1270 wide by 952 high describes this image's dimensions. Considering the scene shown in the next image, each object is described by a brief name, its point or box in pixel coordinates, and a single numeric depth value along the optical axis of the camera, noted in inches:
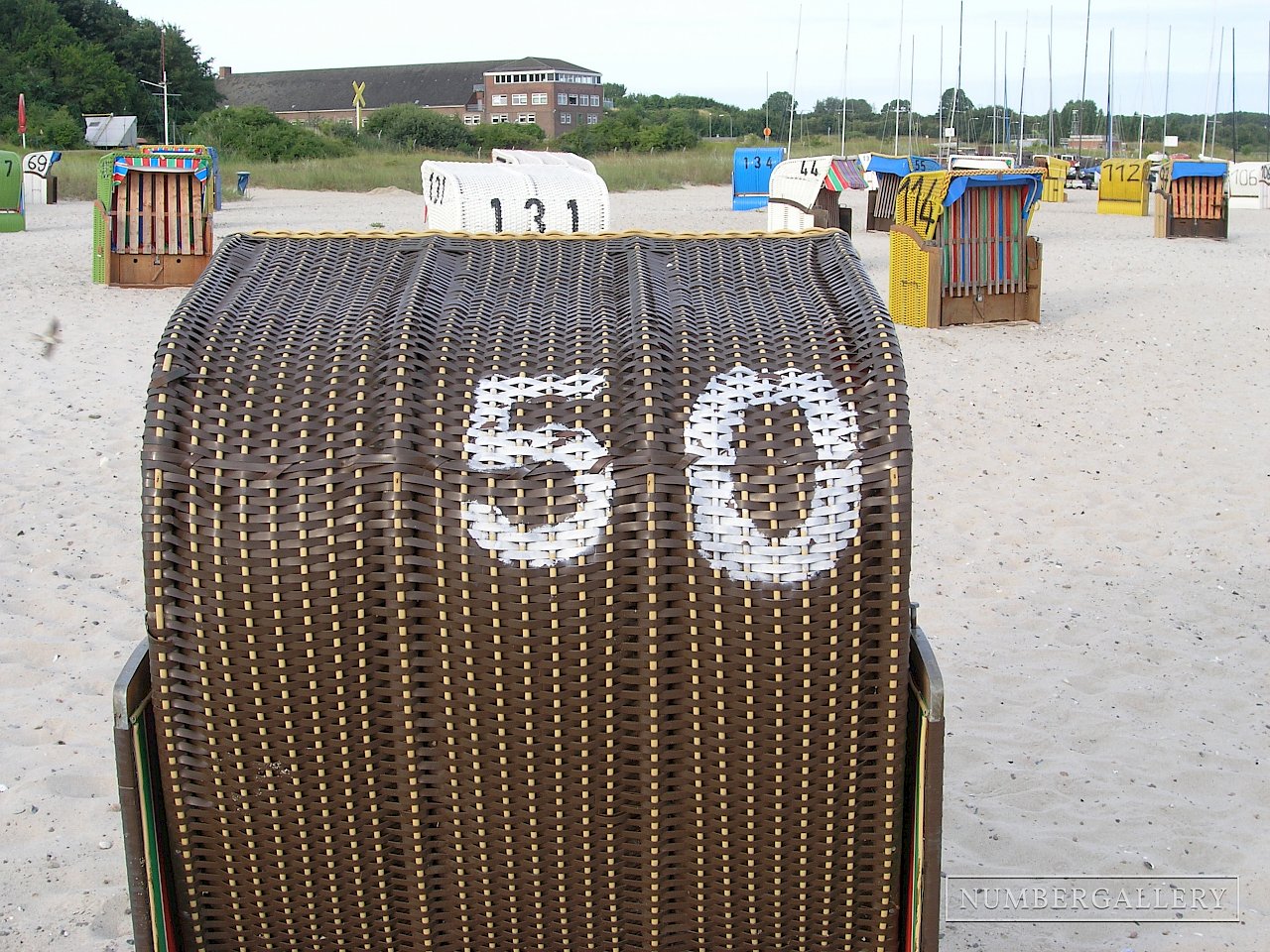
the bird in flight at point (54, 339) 390.6
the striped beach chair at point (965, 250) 486.0
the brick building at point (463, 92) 3570.4
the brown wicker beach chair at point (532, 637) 94.0
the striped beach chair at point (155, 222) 550.9
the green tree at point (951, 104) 2618.6
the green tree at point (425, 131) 2204.7
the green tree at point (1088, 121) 3134.8
